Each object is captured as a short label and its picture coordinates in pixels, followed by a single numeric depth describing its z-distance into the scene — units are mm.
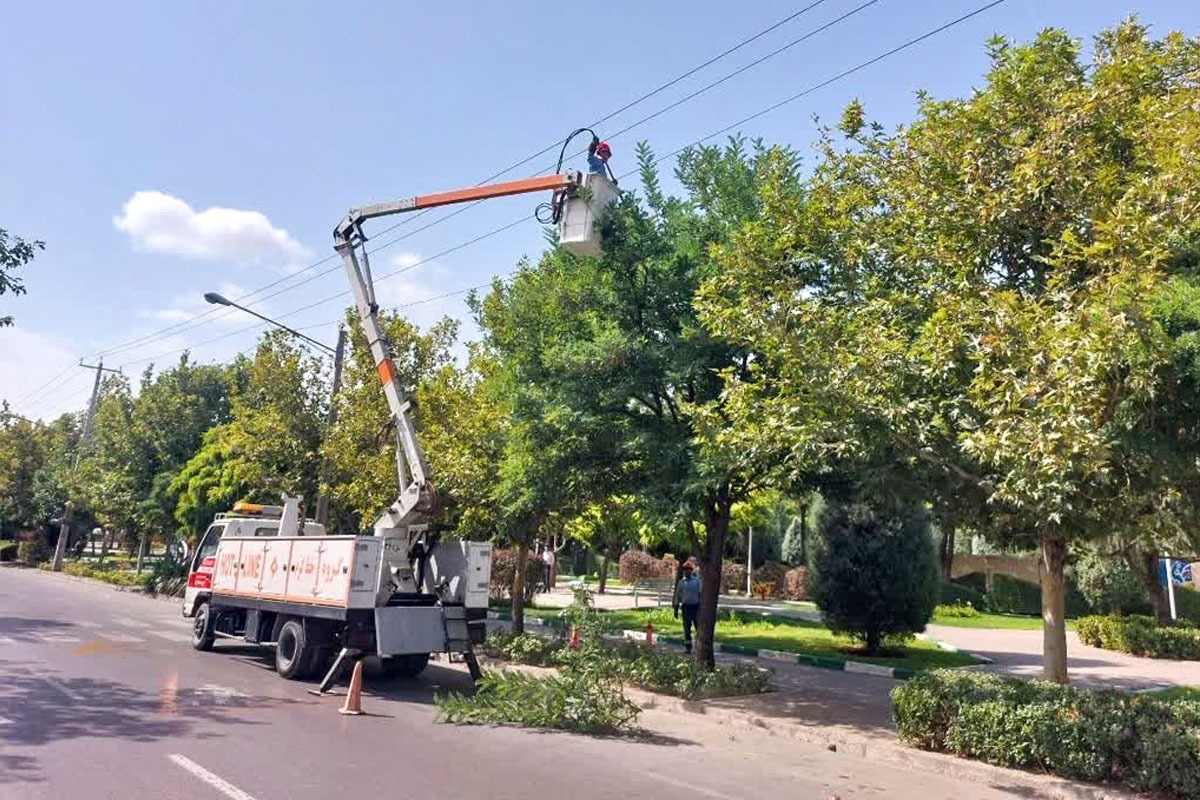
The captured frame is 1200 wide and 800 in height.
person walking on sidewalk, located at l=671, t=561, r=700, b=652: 17078
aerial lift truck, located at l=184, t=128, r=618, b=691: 12008
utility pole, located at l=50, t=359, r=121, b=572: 42438
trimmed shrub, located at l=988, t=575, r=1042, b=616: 34000
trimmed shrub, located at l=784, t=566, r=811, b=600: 36156
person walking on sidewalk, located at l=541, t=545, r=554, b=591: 35081
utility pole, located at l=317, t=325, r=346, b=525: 20469
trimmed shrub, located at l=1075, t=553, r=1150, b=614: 26625
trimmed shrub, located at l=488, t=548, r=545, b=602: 27031
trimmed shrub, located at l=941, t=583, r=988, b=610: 33812
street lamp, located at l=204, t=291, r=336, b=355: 19672
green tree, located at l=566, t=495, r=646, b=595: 17019
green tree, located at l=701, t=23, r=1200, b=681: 7117
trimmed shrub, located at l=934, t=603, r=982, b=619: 30781
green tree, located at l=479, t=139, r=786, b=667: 11766
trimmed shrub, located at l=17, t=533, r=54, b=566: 49375
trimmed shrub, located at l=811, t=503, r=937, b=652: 16984
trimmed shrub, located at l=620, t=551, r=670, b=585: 40625
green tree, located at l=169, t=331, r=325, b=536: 22531
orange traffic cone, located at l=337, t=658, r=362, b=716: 10383
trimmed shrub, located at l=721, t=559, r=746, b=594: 39438
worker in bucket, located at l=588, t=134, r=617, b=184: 12547
